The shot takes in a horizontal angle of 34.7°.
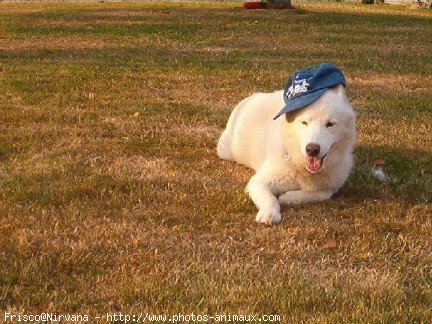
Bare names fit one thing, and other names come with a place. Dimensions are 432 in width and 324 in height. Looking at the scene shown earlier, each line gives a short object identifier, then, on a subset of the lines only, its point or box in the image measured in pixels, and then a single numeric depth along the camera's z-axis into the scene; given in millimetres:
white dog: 4805
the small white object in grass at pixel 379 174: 5861
